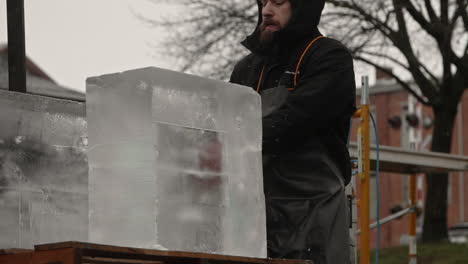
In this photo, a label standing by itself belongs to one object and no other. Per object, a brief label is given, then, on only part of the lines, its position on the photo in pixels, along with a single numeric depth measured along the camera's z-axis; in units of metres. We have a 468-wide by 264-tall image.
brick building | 52.31
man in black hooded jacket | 4.05
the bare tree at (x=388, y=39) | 20.80
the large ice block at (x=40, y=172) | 3.71
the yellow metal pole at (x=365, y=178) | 7.80
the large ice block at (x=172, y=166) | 3.35
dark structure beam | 4.02
